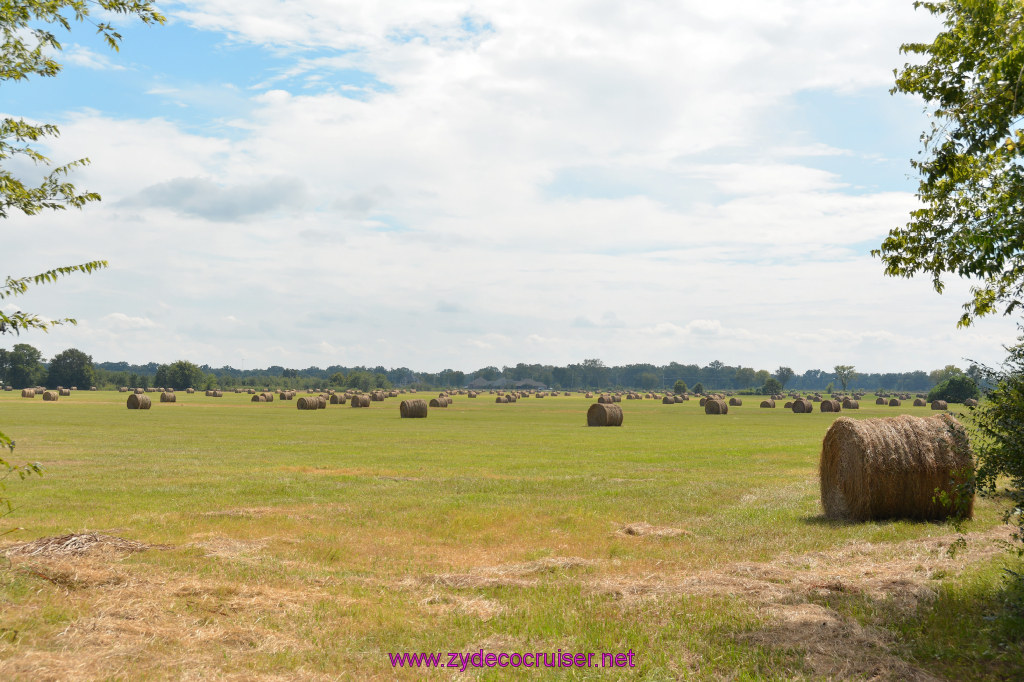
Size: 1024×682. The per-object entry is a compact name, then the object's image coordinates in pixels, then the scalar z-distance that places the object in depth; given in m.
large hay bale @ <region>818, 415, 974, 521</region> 16.27
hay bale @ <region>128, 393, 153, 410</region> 72.81
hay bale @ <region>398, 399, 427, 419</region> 61.31
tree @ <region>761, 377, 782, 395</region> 192.62
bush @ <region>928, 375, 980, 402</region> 88.31
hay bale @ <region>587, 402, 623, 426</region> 52.62
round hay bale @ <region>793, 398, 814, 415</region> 83.16
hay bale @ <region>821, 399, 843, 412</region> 84.62
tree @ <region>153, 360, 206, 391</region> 181.88
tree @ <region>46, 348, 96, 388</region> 170.12
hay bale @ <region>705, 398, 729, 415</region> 78.40
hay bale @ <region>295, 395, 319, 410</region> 74.62
